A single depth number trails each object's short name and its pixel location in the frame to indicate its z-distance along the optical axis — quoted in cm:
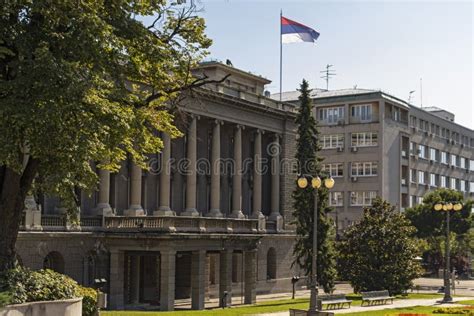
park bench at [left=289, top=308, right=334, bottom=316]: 3145
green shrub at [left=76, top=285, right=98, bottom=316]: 2619
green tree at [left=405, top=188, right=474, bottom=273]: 9275
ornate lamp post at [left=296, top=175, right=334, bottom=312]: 3222
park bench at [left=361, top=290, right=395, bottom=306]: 4725
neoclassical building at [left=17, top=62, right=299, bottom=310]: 4709
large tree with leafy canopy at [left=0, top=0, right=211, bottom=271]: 2189
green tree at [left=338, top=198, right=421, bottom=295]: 5541
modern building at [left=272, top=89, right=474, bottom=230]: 9975
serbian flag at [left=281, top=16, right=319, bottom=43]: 7106
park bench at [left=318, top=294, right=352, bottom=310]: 4417
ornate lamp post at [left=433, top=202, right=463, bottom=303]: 4996
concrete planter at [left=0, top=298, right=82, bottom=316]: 2188
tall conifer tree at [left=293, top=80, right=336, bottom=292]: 5788
